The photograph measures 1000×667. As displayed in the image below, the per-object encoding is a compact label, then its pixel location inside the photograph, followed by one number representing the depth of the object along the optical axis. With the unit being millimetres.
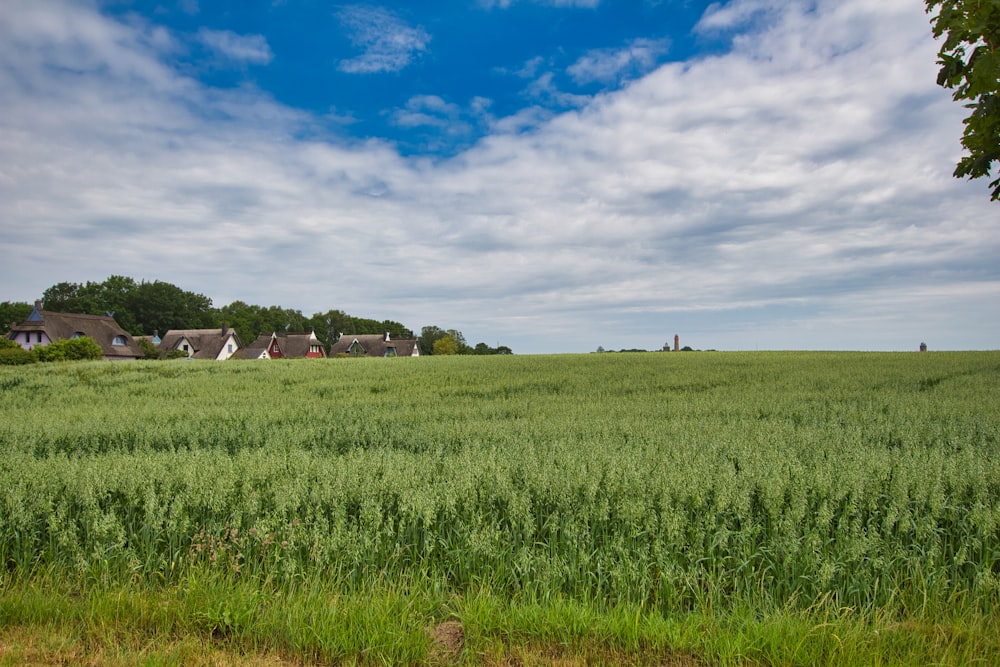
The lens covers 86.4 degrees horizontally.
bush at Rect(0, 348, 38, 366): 38594
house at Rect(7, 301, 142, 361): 62281
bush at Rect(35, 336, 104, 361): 41969
